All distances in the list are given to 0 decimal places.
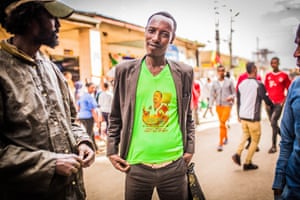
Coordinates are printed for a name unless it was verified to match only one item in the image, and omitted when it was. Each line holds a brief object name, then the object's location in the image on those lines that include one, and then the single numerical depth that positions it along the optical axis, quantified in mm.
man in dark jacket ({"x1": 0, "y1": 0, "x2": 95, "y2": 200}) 1383
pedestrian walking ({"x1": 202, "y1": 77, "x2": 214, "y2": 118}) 13755
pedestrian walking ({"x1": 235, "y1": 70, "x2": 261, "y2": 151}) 6695
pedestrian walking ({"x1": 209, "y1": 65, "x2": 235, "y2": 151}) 6809
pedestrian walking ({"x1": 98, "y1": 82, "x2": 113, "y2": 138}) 7742
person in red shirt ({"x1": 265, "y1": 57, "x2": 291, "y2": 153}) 6297
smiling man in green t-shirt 2098
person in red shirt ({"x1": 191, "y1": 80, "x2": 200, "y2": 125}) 9938
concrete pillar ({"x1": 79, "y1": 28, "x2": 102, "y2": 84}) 9750
